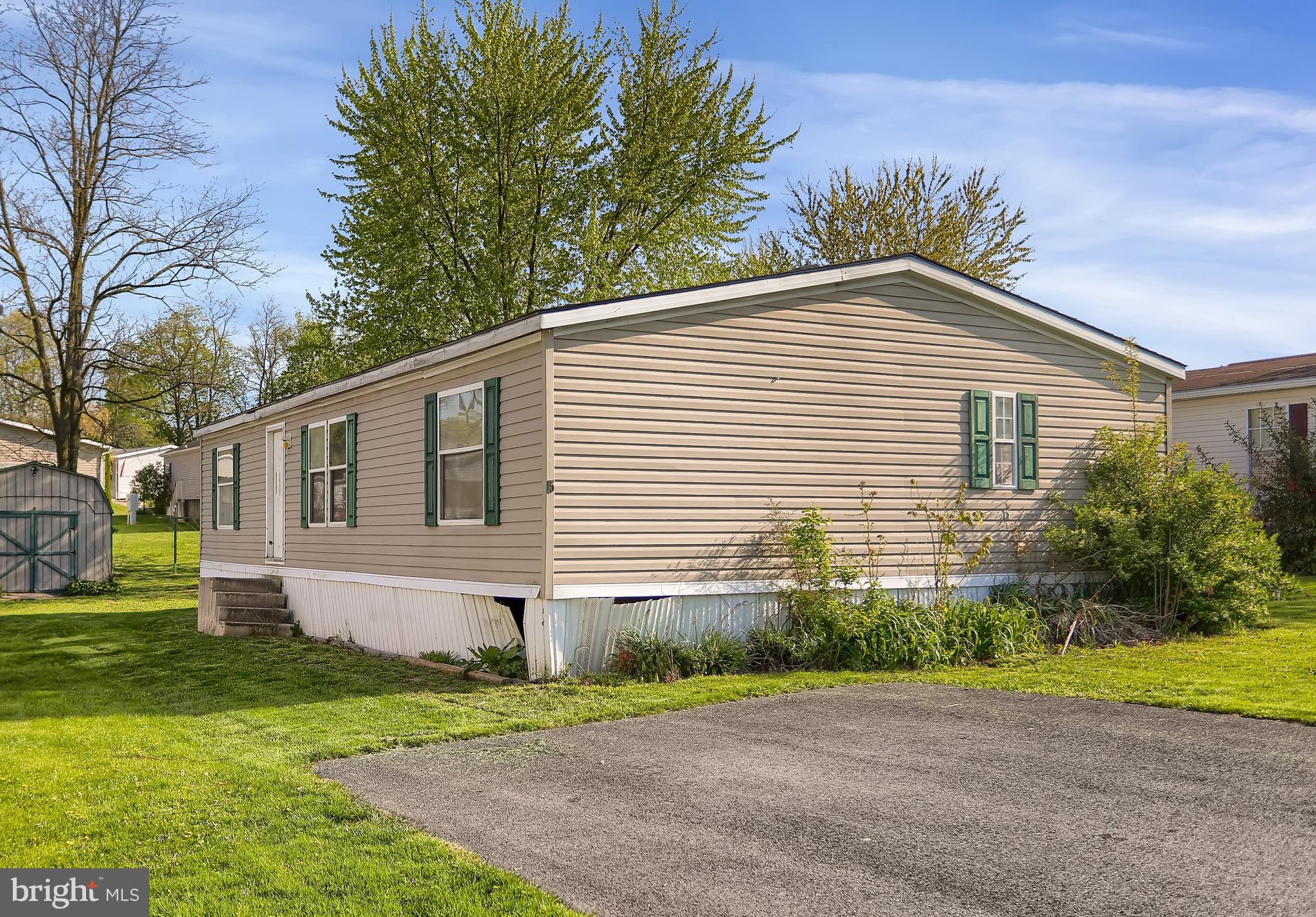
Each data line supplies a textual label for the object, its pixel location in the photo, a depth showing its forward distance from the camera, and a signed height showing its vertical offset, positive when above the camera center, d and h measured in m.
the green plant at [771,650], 10.86 -1.45
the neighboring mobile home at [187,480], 46.00 +1.27
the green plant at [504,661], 10.58 -1.51
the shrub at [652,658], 10.20 -1.44
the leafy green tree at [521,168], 24.06 +7.70
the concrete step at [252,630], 15.35 -1.71
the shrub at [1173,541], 12.78 -0.44
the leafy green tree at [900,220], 29.30 +7.75
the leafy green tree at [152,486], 45.50 +1.00
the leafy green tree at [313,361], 27.27 +3.97
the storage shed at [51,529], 22.55 -0.40
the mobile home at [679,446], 10.34 +0.66
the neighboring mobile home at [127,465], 60.03 +2.47
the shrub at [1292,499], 19.92 +0.08
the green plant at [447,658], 11.65 -1.63
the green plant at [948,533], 12.30 -0.32
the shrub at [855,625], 10.90 -1.23
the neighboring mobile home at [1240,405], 22.27 +2.11
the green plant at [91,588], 22.88 -1.66
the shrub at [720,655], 10.55 -1.45
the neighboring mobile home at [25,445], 37.97 +2.42
